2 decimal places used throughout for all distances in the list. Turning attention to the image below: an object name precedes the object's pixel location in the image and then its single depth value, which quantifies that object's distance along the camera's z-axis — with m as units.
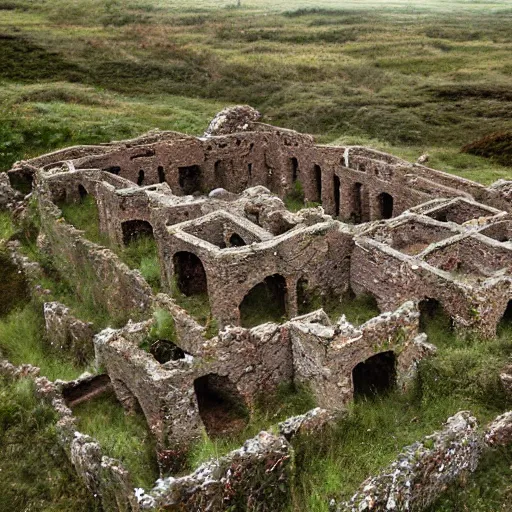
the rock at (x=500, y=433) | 11.57
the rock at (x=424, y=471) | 10.05
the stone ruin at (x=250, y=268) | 12.95
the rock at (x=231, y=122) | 34.04
